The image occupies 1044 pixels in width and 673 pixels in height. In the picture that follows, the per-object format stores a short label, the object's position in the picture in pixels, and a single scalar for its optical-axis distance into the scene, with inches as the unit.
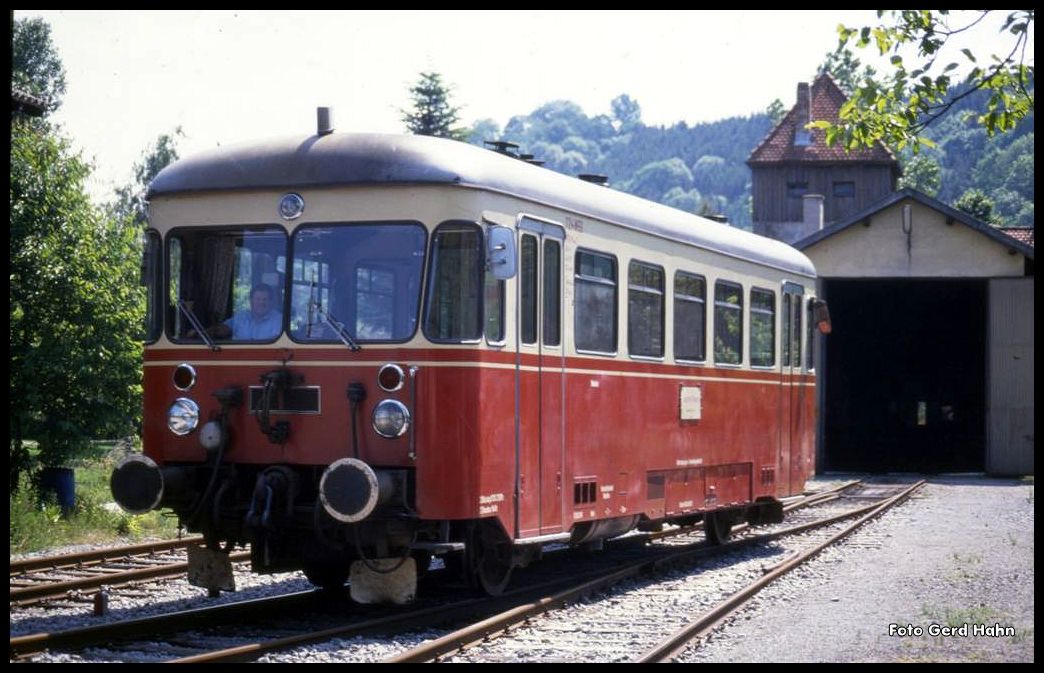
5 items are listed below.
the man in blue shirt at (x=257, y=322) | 427.2
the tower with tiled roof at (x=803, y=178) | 2817.4
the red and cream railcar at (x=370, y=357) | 409.1
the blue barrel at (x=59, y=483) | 800.3
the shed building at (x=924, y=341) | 1333.7
